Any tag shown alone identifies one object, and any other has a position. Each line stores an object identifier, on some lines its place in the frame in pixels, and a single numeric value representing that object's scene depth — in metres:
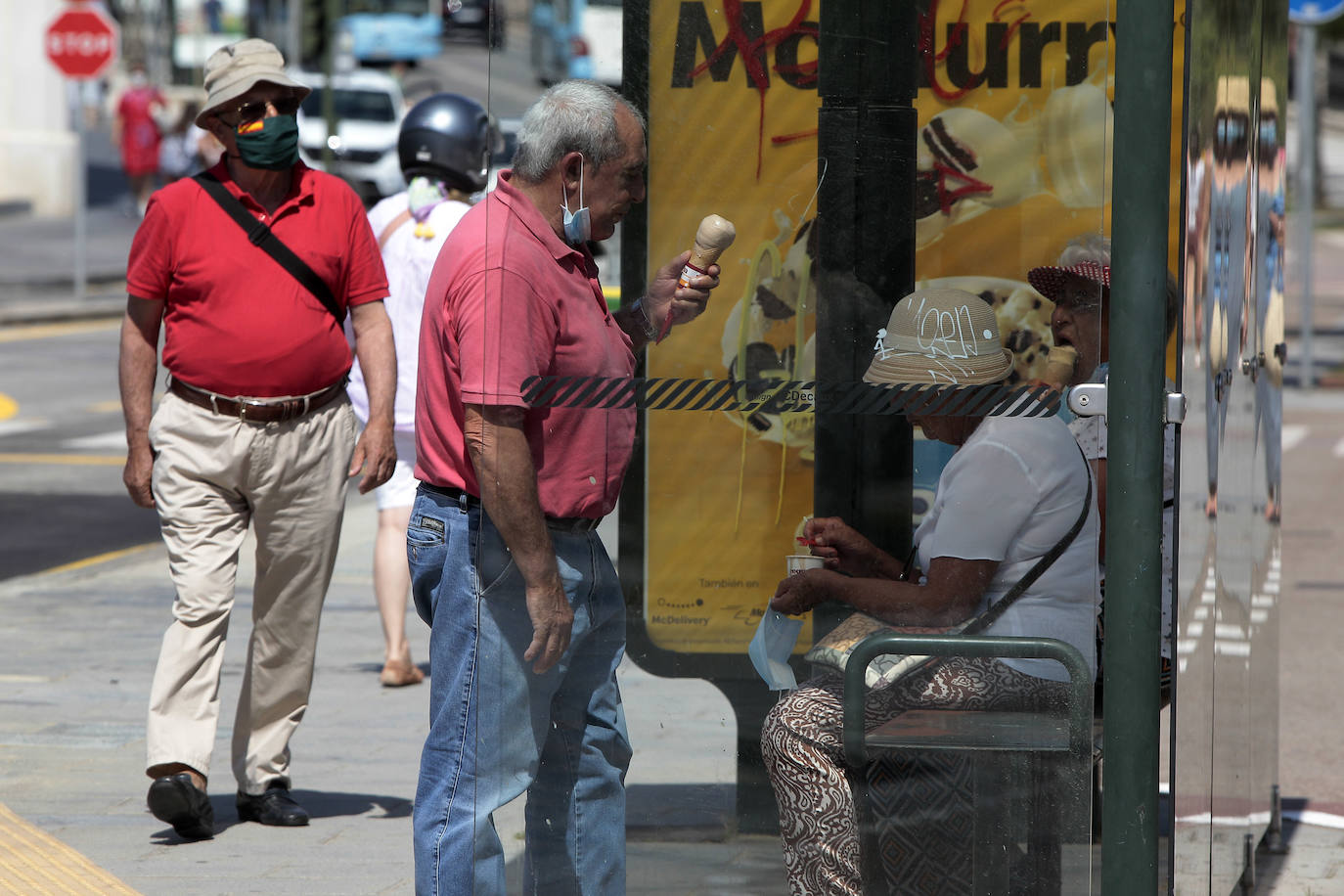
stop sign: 42.59
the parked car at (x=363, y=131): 56.53
